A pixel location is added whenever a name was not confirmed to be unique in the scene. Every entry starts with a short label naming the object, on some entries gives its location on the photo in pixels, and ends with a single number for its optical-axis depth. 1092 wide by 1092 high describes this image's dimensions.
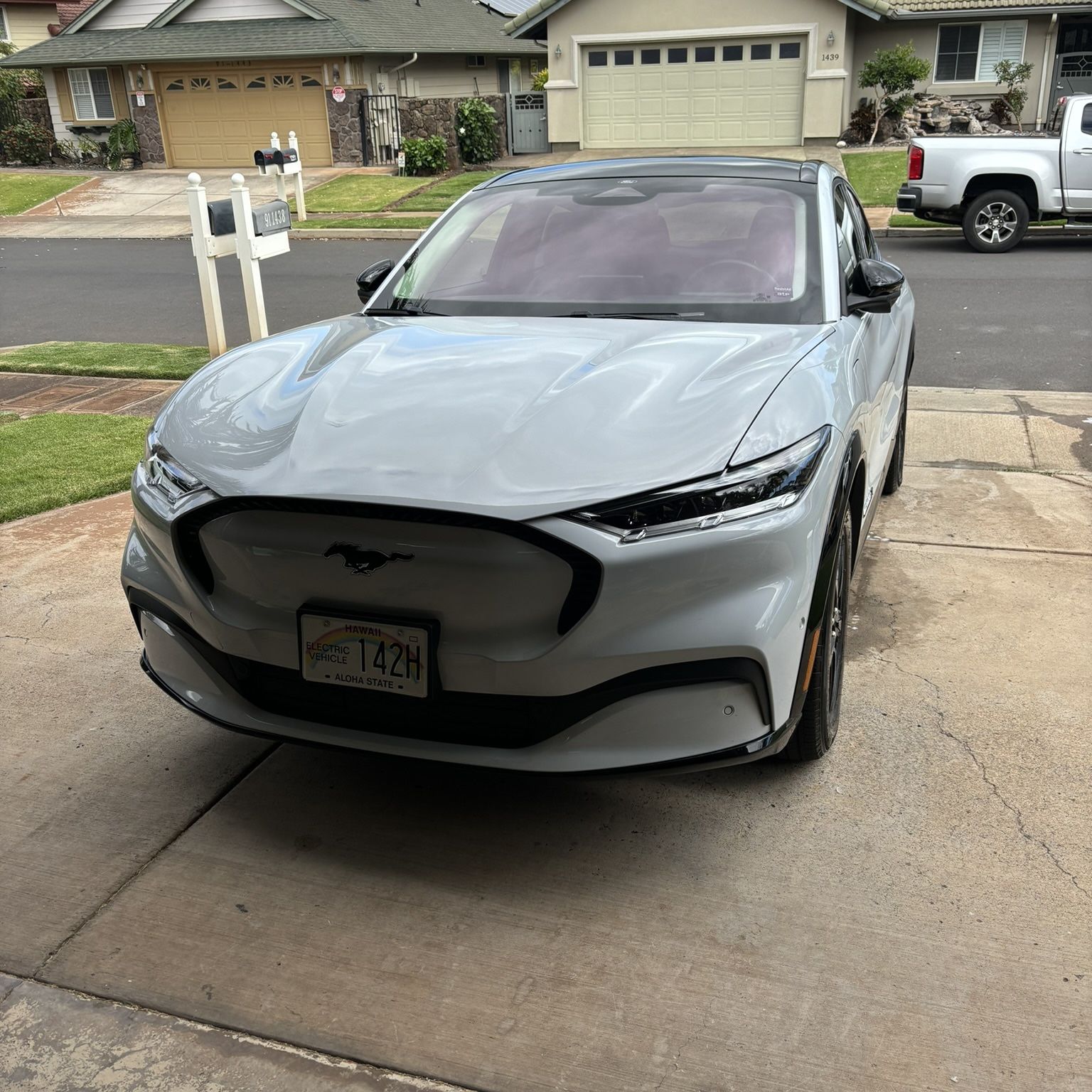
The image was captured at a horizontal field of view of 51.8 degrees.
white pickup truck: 14.25
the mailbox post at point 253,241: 8.73
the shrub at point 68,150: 30.75
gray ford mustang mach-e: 2.47
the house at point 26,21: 37.84
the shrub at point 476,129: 26.56
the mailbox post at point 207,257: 8.59
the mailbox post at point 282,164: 19.05
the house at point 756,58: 25.73
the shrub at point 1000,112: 26.73
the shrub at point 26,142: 30.38
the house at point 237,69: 28.52
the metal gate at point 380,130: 28.16
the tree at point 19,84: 30.92
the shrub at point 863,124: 26.41
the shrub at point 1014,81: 26.62
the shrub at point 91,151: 30.34
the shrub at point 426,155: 25.02
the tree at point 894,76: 25.41
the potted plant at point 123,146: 29.48
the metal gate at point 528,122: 28.69
